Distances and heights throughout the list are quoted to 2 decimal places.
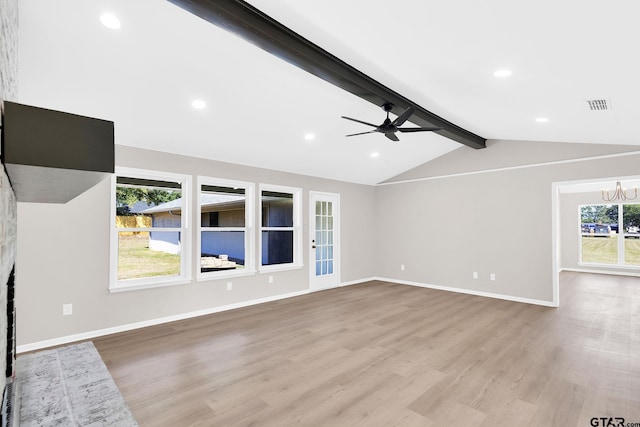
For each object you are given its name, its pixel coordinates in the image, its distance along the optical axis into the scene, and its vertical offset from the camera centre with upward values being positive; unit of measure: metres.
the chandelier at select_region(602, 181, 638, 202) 8.36 +0.61
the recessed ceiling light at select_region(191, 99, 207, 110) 3.69 +1.38
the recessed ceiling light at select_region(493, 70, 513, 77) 2.95 +1.38
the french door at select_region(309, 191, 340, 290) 6.80 -0.46
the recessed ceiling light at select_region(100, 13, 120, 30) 2.38 +1.53
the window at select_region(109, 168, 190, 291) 4.32 -0.13
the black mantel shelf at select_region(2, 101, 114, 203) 1.16 +0.30
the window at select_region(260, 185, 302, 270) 6.05 -0.15
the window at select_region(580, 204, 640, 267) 8.61 -0.47
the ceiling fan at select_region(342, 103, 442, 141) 3.94 +1.17
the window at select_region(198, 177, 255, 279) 5.17 -0.13
